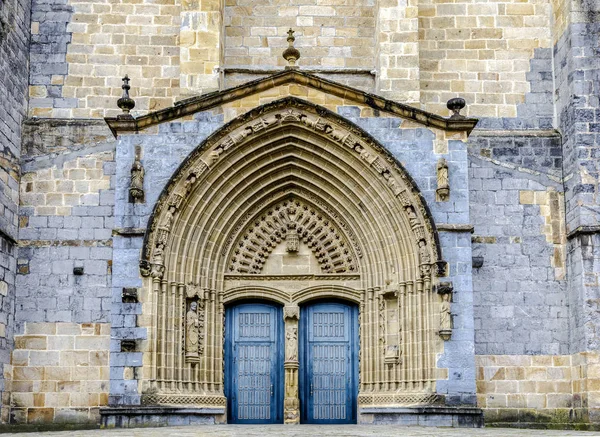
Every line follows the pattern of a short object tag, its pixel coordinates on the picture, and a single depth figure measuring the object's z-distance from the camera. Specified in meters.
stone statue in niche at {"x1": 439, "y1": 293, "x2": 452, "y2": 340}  12.66
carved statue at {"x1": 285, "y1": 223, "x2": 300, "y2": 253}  14.14
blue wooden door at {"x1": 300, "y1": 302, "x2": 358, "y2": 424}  13.84
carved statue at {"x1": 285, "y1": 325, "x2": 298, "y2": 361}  13.77
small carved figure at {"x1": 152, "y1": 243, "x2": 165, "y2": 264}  12.94
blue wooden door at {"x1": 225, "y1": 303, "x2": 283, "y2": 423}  13.83
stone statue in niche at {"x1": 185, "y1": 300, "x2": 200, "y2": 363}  13.18
